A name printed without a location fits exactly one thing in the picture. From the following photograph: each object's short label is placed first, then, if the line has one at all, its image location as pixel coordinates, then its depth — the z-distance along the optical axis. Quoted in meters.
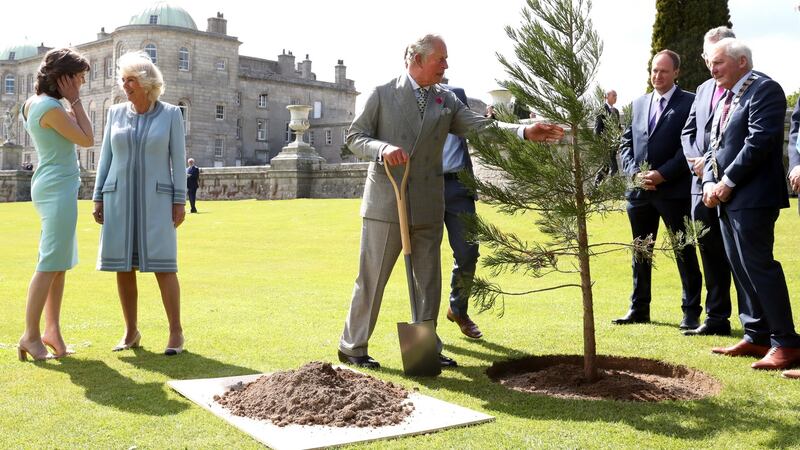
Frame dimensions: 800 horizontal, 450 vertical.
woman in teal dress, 5.65
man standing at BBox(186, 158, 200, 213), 24.52
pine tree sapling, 4.67
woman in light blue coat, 5.78
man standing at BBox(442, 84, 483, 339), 6.55
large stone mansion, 61.84
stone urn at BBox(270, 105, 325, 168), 28.55
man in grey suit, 5.34
